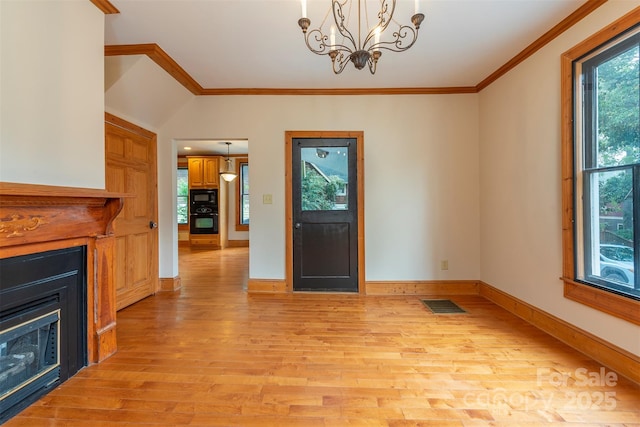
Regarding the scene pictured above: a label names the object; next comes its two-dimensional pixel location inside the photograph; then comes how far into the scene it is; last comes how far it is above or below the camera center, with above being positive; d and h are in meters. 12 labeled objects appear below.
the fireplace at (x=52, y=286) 1.42 -0.43
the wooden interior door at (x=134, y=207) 2.90 +0.09
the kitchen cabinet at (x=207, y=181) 7.22 +0.86
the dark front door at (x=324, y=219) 3.49 -0.08
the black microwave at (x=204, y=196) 7.23 +0.47
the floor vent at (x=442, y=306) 2.89 -1.04
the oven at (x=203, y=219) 7.24 -0.14
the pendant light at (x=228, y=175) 6.76 +0.96
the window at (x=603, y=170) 1.76 +0.29
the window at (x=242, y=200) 7.72 +0.39
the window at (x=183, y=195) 7.71 +0.54
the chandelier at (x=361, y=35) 1.38 +1.51
